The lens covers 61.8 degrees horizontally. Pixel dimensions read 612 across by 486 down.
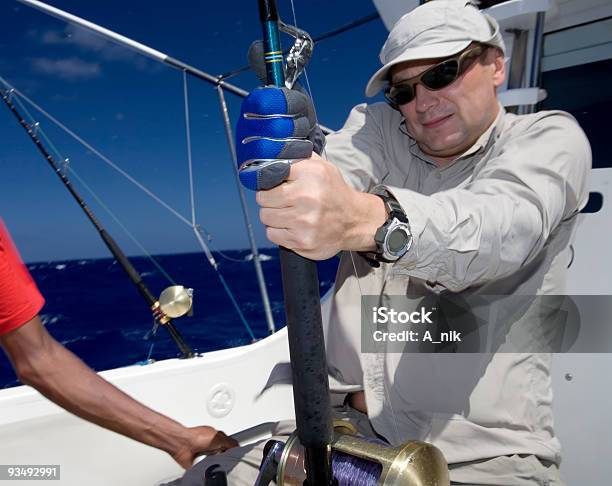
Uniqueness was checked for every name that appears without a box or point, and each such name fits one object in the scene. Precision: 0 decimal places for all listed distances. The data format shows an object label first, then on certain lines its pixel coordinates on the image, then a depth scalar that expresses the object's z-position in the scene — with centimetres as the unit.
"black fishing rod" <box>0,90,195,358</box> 307
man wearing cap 100
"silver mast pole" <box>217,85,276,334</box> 400
